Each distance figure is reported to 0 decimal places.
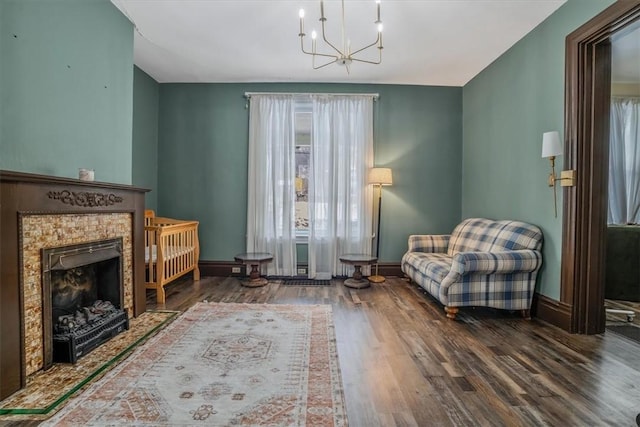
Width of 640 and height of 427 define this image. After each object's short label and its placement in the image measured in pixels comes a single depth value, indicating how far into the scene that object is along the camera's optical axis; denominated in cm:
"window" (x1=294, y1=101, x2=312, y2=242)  503
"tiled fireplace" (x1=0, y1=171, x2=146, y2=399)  180
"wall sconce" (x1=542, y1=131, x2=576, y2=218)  280
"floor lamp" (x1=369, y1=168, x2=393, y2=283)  454
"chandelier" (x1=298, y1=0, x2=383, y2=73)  379
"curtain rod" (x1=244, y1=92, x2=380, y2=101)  484
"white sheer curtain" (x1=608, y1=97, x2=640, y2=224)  456
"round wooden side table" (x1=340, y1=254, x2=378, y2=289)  433
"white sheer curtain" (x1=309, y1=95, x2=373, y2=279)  483
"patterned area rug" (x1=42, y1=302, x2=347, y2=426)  164
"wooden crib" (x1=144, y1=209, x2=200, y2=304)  364
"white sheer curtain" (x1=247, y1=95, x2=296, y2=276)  483
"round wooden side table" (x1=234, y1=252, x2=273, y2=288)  426
